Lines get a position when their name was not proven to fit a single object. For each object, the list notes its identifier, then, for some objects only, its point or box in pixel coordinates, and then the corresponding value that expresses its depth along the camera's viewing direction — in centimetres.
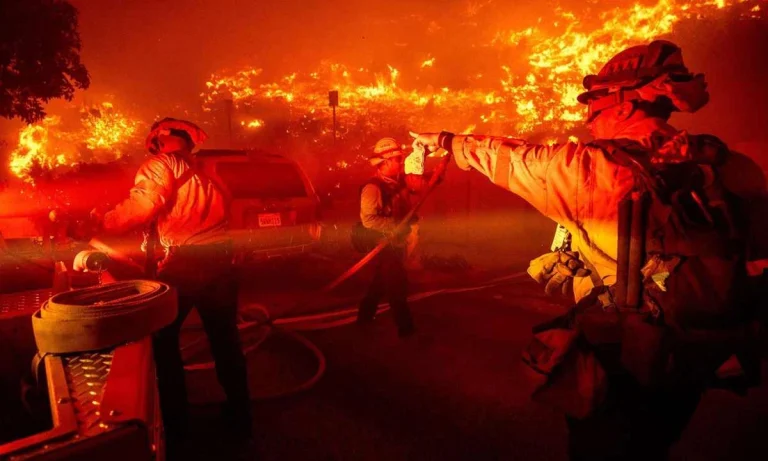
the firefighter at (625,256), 165
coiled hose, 157
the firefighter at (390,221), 473
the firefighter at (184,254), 282
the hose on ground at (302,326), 384
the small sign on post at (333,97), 1955
